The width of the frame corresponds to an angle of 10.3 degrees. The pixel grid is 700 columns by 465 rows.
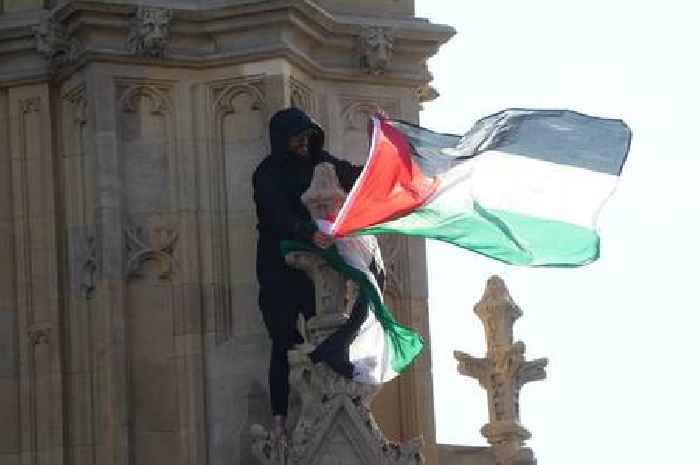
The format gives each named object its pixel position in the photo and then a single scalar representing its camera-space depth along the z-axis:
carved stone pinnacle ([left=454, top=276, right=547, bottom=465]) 32.00
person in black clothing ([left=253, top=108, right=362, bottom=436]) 31.02
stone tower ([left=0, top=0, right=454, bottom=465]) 31.36
